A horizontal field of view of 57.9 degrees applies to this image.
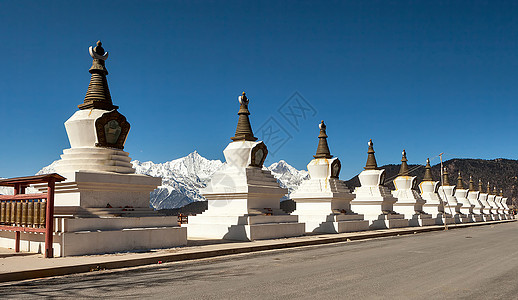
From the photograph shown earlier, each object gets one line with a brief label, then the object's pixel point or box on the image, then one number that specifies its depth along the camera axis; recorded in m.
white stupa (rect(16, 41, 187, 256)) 13.91
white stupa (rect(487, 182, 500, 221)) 71.03
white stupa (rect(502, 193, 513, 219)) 79.56
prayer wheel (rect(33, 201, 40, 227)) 13.16
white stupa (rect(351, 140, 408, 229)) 33.69
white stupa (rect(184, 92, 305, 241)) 20.64
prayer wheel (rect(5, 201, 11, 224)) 14.62
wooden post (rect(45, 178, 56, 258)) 12.66
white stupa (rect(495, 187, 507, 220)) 74.99
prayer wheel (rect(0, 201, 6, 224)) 14.91
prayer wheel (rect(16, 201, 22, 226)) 13.97
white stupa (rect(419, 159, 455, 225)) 45.88
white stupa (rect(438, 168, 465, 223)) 53.06
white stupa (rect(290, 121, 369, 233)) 27.02
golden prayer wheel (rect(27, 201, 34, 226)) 13.45
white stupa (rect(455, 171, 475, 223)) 57.52
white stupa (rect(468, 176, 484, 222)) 61.16
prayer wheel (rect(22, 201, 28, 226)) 13.72
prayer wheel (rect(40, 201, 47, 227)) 12.98
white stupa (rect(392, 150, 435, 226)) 40.56
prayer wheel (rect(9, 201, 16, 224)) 14.35
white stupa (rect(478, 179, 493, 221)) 65.91
